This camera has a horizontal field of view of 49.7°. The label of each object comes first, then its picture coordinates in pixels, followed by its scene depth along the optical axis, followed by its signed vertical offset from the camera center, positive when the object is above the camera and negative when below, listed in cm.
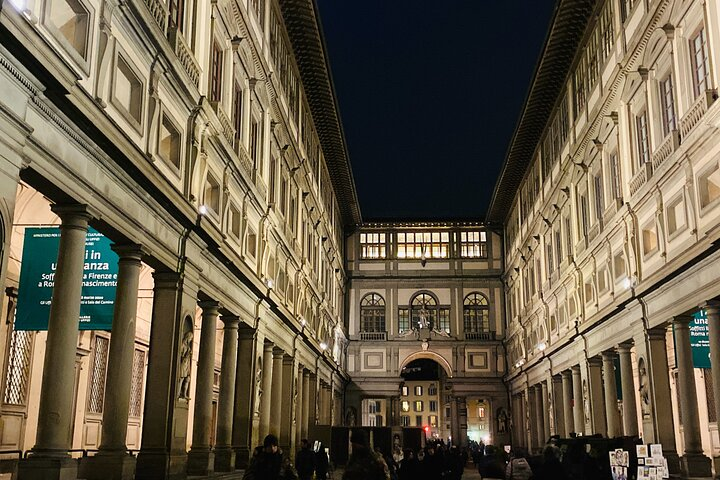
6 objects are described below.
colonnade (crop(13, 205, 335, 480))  1384 +144
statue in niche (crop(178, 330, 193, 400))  2073 +193
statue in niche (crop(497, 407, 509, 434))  6471 +135
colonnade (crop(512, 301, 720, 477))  2500 +186
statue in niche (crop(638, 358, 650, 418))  2853 +180
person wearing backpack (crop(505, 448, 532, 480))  1380 -54
